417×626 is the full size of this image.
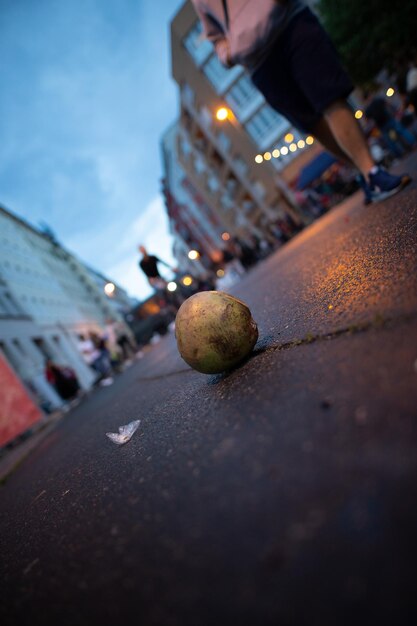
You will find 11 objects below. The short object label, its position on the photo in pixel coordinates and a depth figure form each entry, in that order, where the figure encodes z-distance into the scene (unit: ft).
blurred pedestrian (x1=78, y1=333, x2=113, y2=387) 54.95
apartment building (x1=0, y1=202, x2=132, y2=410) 63.87
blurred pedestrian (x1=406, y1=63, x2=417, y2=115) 28.37
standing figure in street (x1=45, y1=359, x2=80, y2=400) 42.47
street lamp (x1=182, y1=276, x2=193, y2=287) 64.48
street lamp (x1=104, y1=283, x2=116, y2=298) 73.46
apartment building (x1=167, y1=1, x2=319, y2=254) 91.40
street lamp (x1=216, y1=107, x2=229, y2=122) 63.82
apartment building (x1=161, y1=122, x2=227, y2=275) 163.63
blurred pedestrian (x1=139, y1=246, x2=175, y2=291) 36.63
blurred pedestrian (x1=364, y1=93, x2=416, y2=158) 35.86
